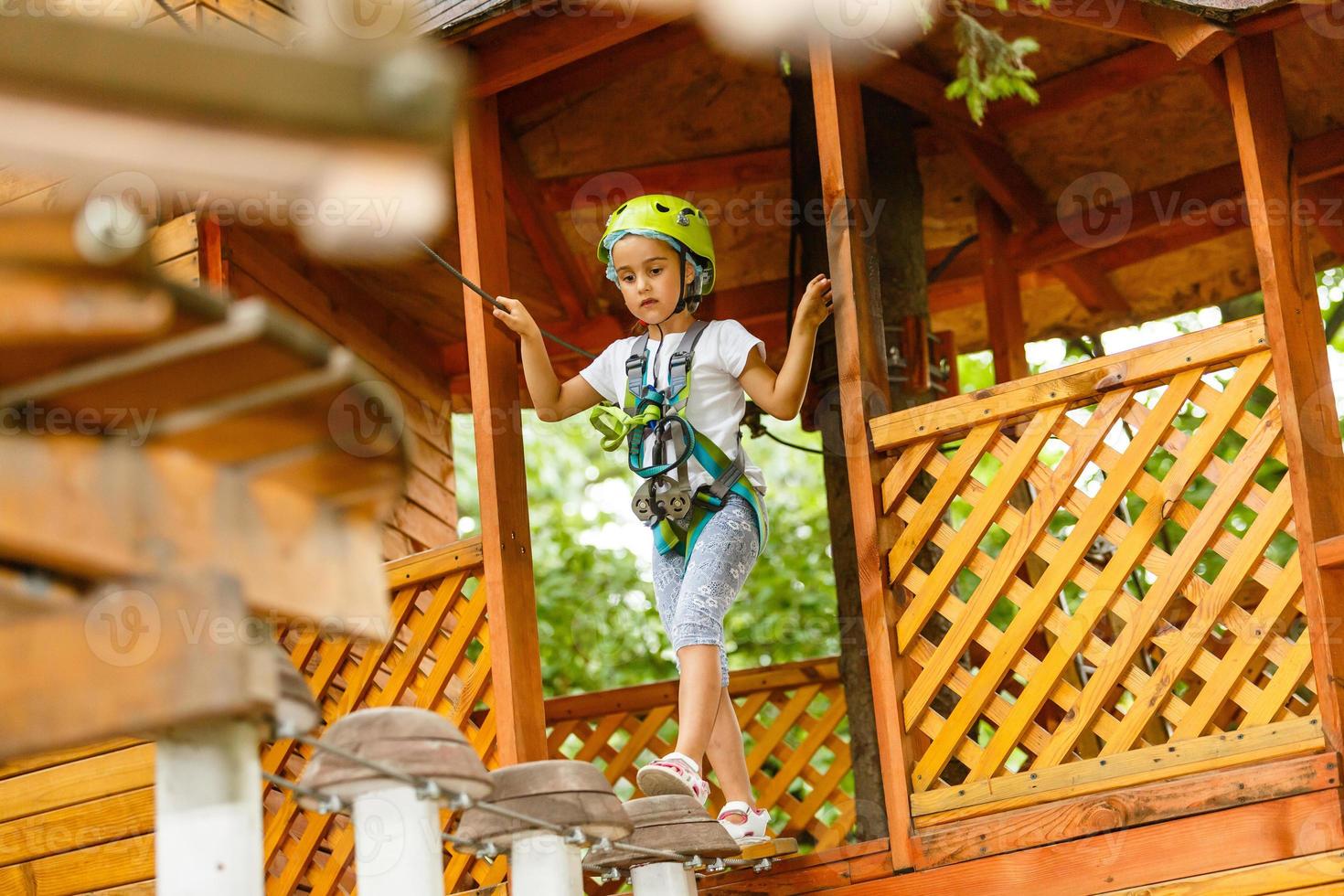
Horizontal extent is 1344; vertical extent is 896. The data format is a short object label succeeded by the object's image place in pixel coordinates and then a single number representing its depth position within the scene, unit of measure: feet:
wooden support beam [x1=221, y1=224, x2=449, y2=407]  18.34
